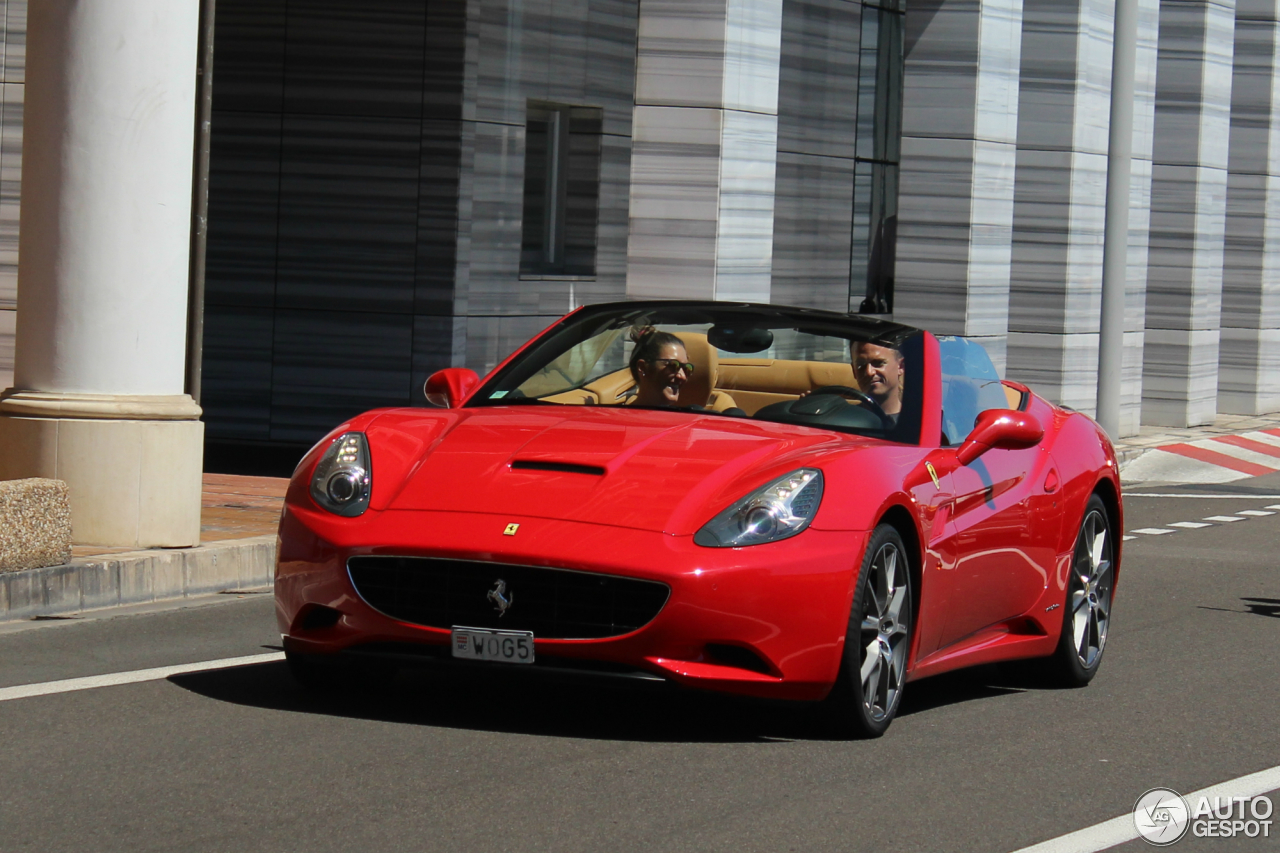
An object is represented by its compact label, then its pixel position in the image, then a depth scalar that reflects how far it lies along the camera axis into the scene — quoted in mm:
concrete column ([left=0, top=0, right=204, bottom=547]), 16670
